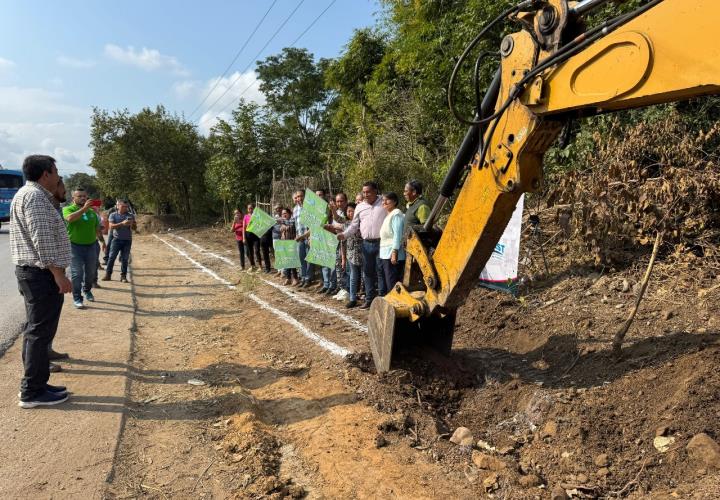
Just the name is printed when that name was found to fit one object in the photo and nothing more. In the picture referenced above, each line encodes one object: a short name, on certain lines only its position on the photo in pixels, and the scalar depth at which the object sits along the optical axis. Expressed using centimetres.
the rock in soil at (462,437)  352
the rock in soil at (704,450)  277
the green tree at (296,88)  3403
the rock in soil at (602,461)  308
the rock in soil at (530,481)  294
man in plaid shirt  420
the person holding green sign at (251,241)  1207
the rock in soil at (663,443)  303
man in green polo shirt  788
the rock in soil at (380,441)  354
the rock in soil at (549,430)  347
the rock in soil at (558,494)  276
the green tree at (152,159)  2736
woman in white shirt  676
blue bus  2412
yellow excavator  223
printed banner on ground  660
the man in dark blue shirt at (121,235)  1059
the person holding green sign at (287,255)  998
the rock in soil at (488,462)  315
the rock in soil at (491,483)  295
